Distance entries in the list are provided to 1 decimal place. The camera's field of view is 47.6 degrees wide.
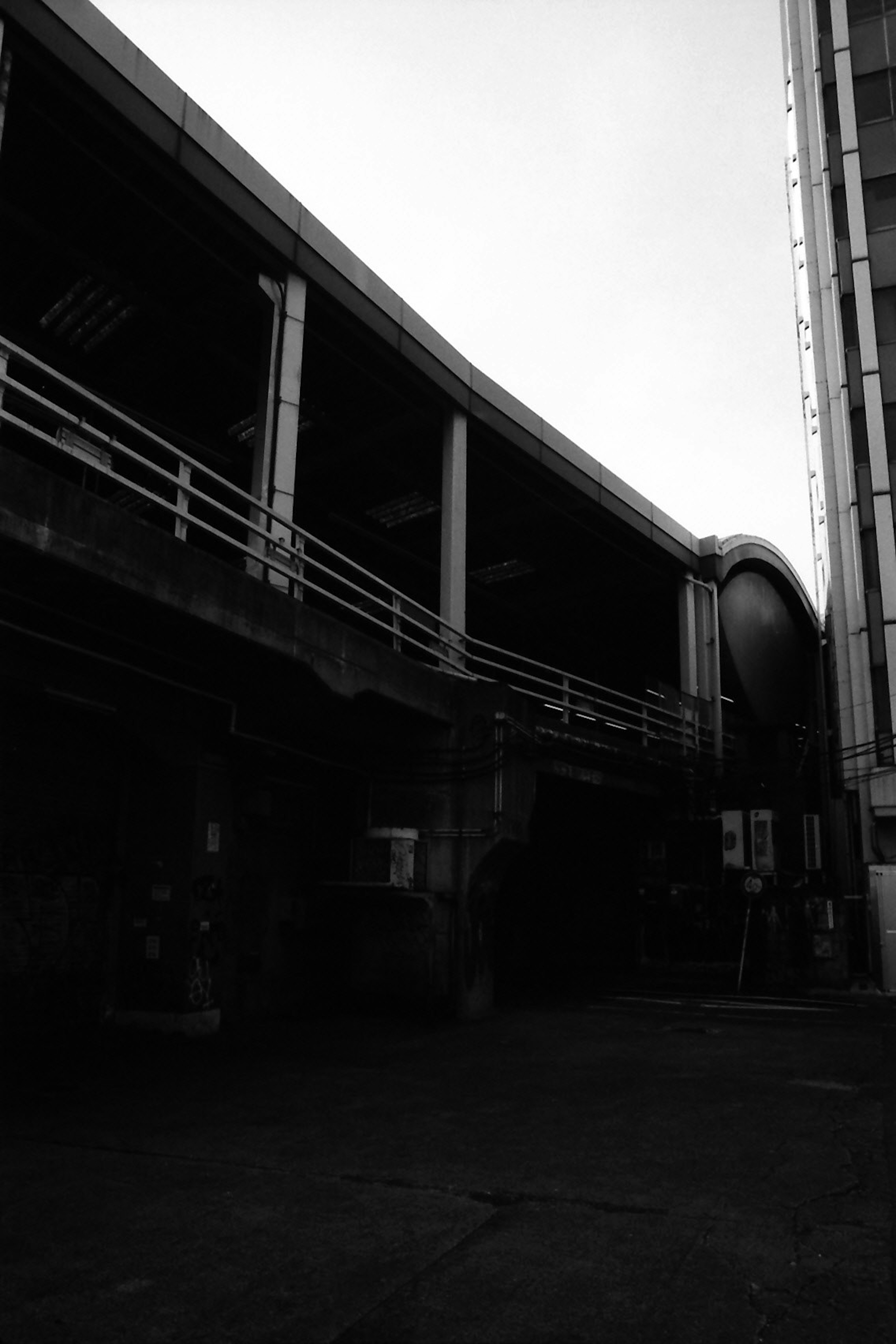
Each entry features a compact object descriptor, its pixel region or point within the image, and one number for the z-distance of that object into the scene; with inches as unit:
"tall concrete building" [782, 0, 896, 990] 920.9
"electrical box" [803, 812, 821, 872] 841.5
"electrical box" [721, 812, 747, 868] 800.9
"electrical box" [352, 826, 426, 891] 578.2
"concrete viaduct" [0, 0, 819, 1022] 435.5
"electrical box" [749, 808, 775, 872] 793.6
